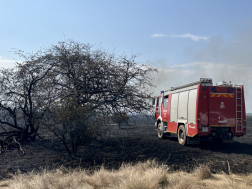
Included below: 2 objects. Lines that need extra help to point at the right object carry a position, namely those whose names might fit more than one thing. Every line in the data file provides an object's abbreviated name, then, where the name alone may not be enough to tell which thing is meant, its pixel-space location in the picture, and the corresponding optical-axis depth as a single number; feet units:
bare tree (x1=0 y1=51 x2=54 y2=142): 40.32
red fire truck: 37.58
